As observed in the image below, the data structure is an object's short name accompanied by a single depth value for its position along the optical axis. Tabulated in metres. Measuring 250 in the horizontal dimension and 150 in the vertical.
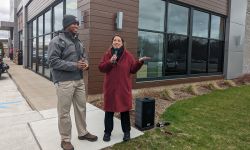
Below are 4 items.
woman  2.60
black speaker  3.15
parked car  8.19
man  2.31
